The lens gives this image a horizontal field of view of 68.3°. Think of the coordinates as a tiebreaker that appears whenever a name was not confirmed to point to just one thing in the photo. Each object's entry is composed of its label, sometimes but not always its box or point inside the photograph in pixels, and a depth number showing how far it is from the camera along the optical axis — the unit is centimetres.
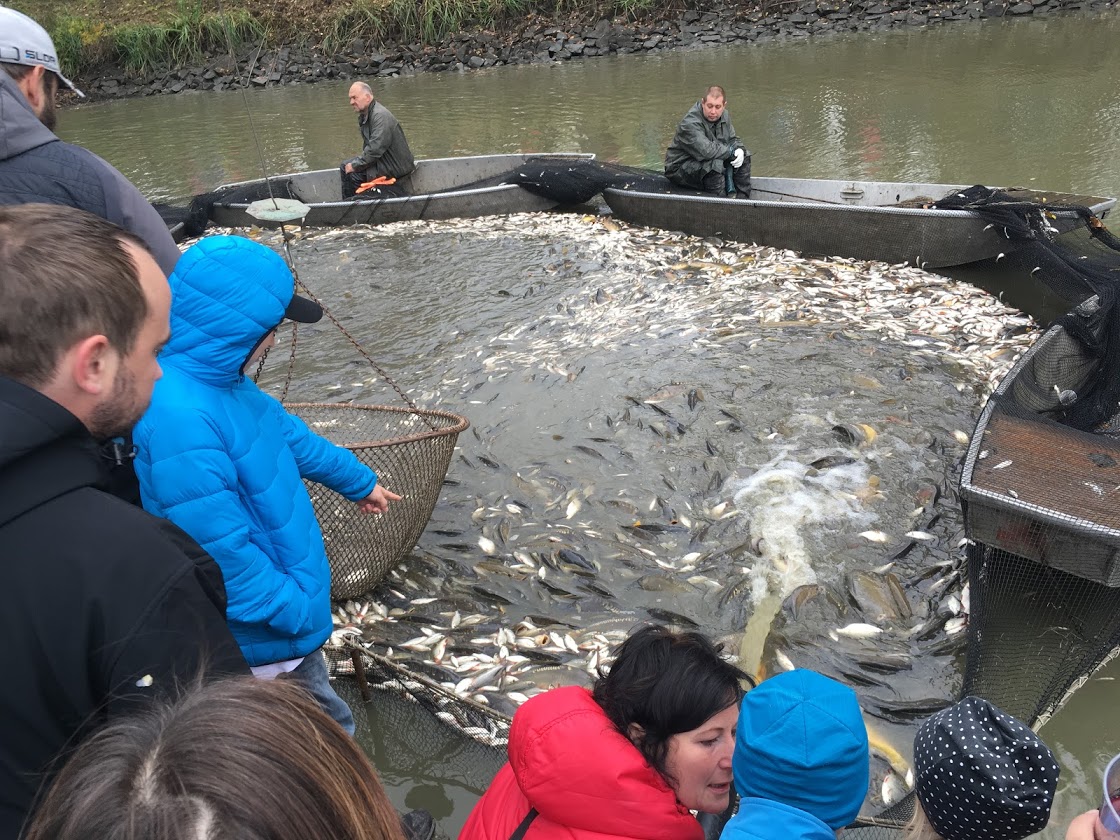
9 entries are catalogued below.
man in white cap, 276
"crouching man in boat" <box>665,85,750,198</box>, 945
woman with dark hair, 184
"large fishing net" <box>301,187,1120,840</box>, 346
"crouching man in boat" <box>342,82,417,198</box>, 1082
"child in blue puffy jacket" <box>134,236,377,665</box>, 238
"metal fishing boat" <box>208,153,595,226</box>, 1071
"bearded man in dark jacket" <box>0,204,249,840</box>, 133
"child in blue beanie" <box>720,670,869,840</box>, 171
